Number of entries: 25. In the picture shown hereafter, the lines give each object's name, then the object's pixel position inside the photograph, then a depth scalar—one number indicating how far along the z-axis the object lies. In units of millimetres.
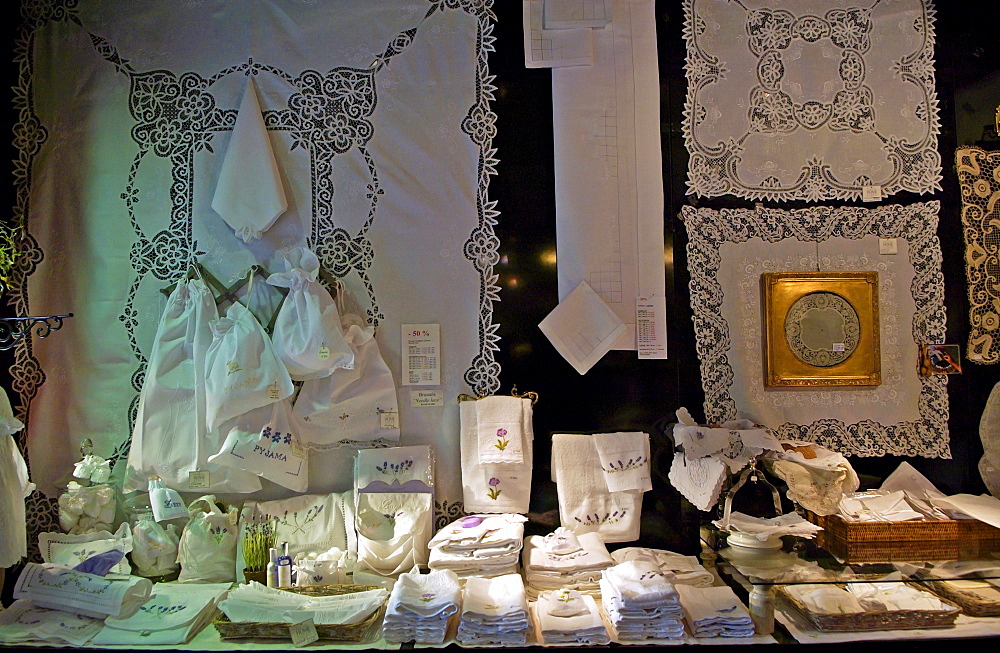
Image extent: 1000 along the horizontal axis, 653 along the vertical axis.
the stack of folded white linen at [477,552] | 2734
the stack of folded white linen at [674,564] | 2719
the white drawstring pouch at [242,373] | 2838
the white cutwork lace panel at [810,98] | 3156
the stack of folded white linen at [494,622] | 2400
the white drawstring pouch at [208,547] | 2854
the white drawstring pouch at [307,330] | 2877
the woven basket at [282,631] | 2432
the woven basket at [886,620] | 2414
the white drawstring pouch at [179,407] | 2951
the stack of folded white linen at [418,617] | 2414
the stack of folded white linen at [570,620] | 2408
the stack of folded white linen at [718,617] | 2416
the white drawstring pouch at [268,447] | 2887
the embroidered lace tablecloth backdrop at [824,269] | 3109
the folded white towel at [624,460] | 2965
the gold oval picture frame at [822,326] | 3105
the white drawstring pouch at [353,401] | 3014
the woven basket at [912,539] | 2691
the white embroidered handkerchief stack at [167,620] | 2438
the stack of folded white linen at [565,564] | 2711
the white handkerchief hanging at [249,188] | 3043
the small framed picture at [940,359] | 3121
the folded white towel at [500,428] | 2961
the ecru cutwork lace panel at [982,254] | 3137
